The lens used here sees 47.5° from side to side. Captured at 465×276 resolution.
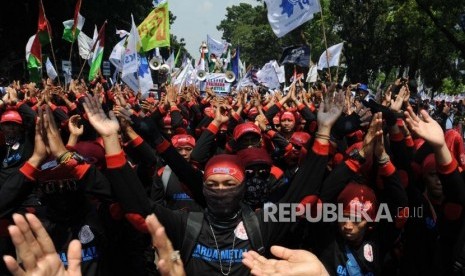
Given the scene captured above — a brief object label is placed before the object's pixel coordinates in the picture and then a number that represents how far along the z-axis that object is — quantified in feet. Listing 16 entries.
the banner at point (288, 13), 21.91
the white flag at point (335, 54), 44.37
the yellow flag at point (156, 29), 34.68
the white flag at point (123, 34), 51.07
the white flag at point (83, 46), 49.56
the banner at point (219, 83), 49.03
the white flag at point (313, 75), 54.95
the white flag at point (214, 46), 64.18
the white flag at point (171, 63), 52.61
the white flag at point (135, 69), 30.25
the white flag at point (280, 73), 52.72
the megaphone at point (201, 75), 50.37
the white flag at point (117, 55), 43.69
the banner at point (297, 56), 34.19
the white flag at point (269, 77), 49.44
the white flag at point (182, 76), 46.06
